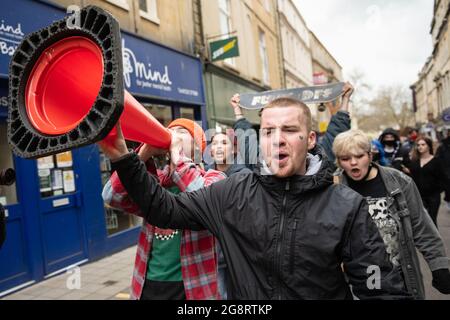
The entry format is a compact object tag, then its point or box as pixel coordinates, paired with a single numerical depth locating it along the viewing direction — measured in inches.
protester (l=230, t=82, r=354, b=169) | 108.5
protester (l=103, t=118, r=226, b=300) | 67.1
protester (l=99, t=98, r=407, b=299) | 49.5
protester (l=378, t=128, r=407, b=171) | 229.8
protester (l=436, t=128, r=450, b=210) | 201.0
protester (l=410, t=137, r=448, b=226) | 174.2
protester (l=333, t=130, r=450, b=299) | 84.7
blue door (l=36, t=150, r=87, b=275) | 181.9
